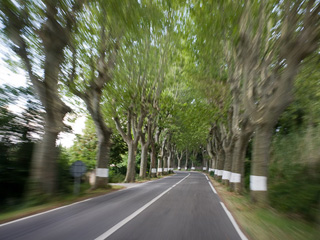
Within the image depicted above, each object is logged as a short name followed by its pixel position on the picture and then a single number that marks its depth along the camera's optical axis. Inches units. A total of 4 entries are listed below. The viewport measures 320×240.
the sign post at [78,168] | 428.5
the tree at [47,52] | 327.0
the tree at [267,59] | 294.4
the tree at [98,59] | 422.4
